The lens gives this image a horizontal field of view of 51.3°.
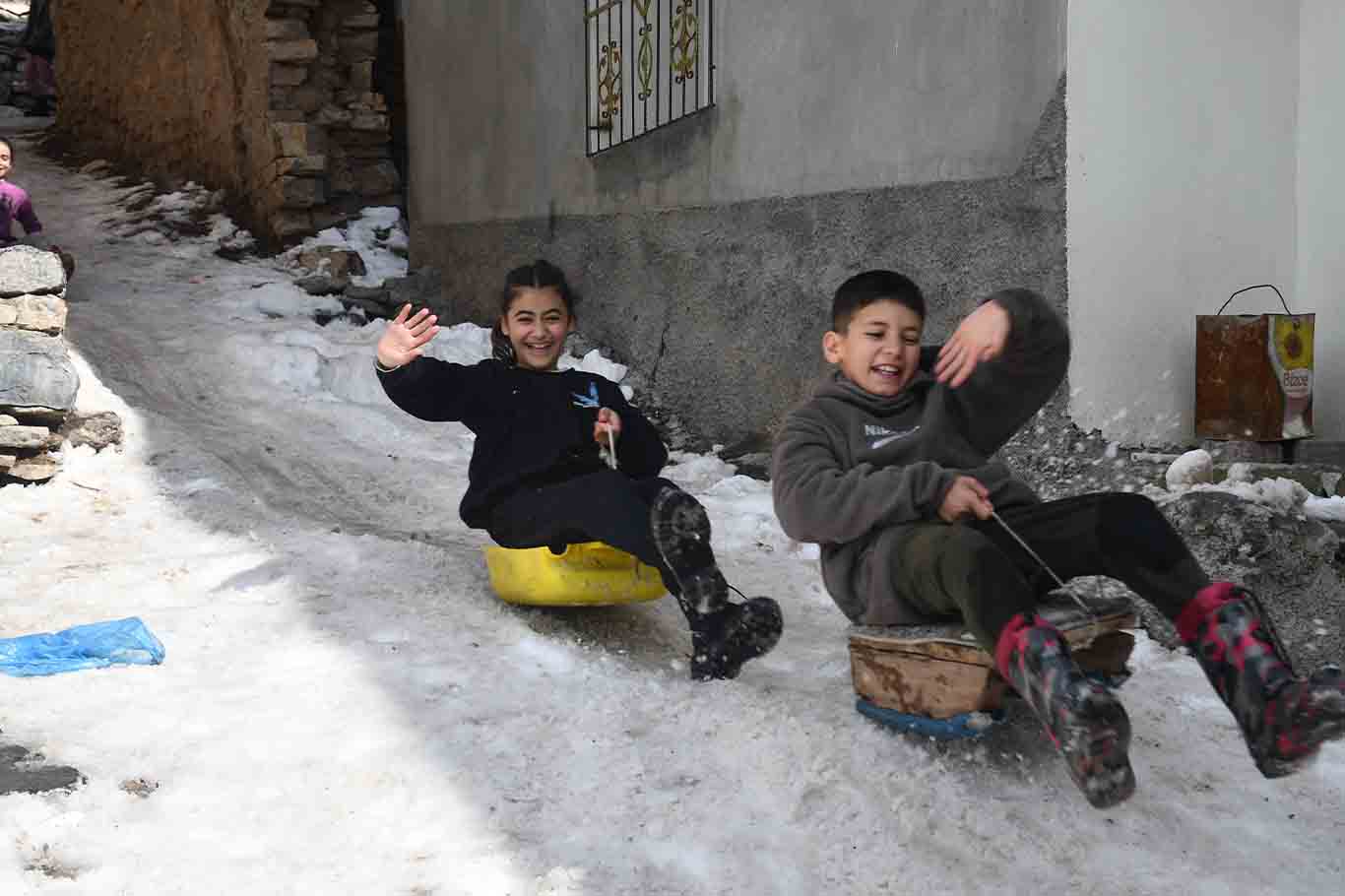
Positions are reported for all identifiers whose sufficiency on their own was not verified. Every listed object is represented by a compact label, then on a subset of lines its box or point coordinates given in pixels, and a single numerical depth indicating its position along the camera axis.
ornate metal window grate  6.02
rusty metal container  4.17
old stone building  8.70
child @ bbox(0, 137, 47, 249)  6.82
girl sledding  3.34
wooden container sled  2.62
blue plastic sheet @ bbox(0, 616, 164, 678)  3.11
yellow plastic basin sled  3.48
